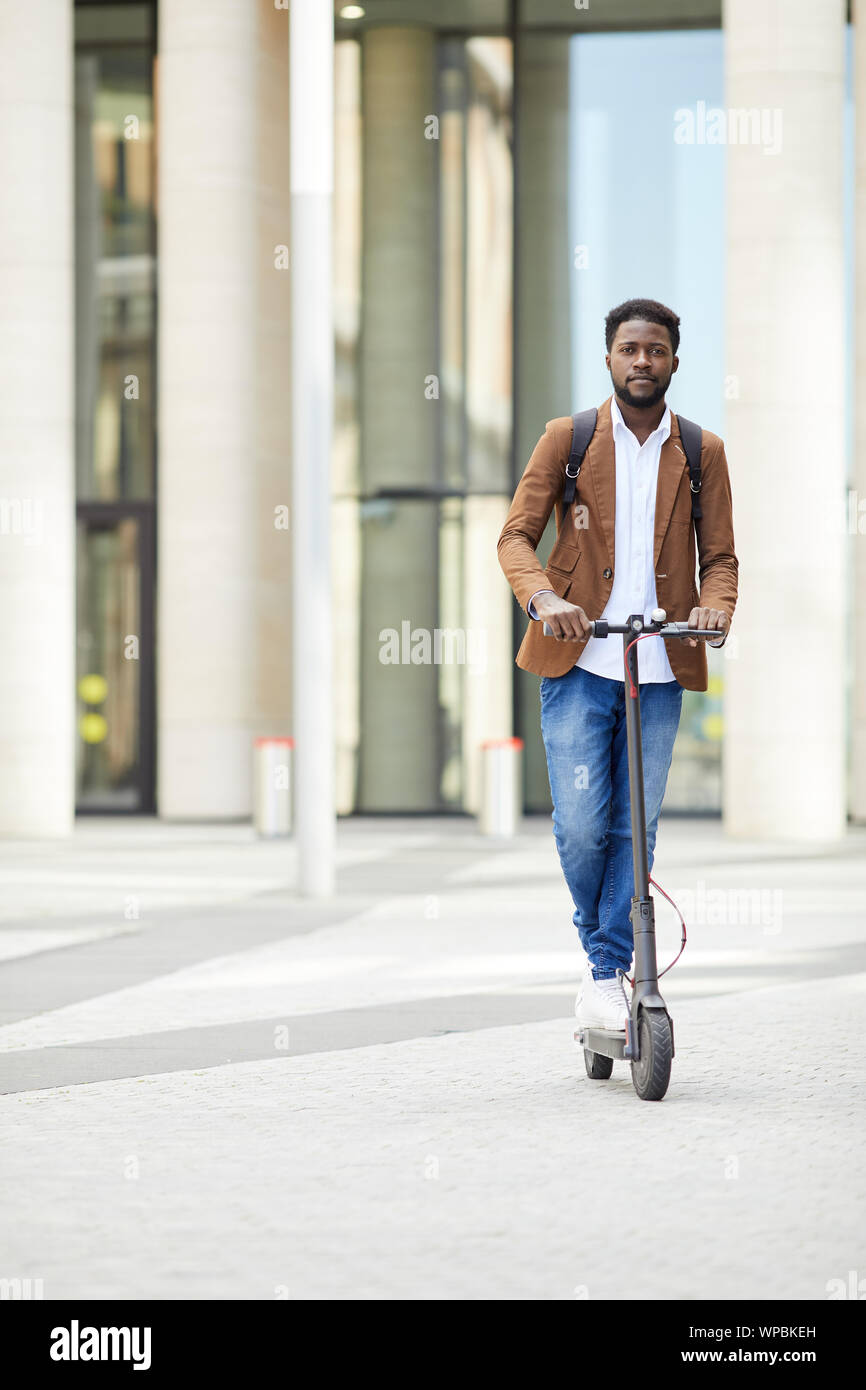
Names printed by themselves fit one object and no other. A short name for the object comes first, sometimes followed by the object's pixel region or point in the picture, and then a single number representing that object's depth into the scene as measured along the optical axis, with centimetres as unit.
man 528
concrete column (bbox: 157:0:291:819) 1822
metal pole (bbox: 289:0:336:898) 1087
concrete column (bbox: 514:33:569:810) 1914
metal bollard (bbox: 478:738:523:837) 1633
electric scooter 501
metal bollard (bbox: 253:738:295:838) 1620
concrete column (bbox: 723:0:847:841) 1538
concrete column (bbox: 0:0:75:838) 1641
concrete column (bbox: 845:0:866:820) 1816
